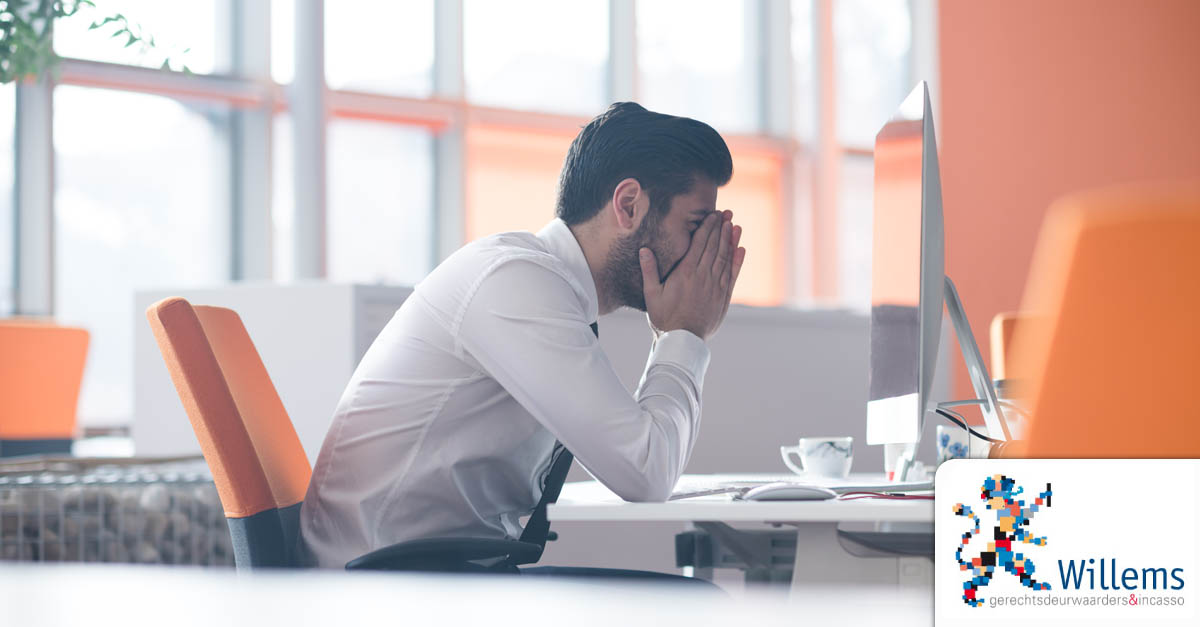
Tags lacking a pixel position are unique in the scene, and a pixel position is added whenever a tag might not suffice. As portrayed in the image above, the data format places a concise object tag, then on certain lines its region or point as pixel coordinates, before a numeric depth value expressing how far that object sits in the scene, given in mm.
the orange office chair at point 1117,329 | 2205
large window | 9107
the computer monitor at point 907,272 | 3311
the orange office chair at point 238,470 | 3280
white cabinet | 4656
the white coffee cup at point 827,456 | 3789
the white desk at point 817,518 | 3212
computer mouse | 3320
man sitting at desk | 3422
